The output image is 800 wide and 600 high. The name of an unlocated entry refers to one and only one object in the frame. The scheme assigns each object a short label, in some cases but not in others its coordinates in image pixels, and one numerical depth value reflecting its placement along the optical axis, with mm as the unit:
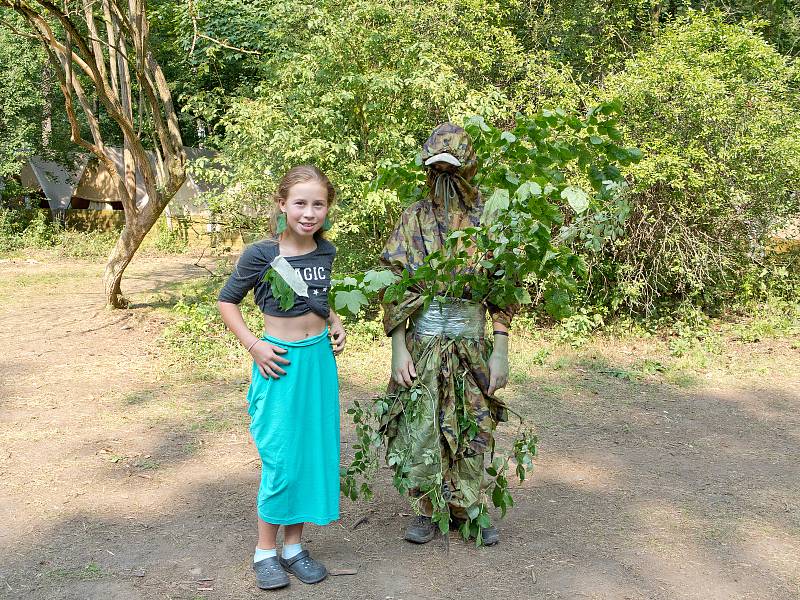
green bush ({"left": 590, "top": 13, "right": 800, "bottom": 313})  8398
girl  3268
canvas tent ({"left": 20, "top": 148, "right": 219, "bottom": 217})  22438
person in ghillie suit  3643
